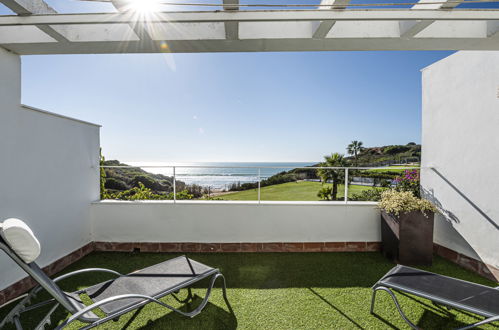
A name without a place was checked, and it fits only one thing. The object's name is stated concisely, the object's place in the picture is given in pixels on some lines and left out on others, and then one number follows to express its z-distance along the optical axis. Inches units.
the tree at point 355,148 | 1107.7
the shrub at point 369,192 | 262.2
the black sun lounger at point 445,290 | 65.1
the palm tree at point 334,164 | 562.5
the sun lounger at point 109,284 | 58.5
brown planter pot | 121.6
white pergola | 72.5
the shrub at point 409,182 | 158.2
